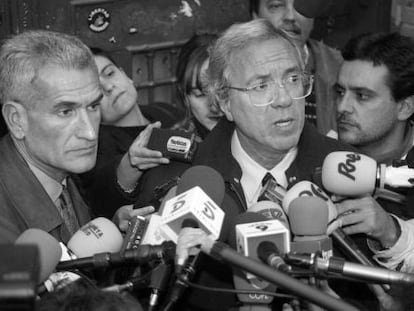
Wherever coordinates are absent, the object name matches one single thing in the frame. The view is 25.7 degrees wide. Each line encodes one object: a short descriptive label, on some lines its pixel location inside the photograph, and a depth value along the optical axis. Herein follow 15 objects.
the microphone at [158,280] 2.57
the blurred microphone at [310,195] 2.89
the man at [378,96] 4.20
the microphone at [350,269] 2.30
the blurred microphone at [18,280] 1.72
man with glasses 3.41
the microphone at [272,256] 2.25
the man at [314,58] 5.07
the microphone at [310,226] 2.65
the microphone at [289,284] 2.08
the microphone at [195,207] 2.42
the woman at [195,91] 4.39
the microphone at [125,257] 2.46
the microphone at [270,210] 2.77
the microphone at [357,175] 3.04
